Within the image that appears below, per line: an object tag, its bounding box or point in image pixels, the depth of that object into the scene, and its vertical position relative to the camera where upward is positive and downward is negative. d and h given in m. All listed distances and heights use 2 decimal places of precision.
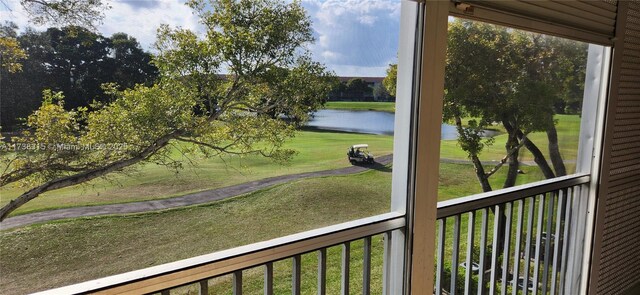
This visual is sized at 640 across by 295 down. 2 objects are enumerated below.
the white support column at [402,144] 1.44 -0.16
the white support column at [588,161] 2.23 -0.32
